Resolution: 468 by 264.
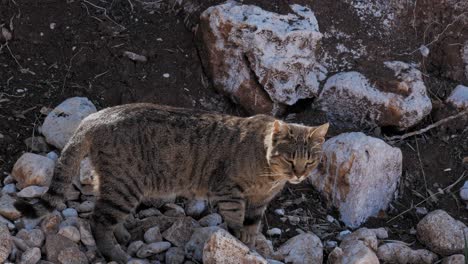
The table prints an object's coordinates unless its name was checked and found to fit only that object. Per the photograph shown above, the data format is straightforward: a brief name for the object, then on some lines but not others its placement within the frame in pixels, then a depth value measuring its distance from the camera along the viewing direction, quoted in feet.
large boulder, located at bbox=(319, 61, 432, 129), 22.48
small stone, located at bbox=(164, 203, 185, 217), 20.03
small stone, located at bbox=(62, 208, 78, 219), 18.81
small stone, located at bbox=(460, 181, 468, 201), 21.45
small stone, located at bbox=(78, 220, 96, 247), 18.13
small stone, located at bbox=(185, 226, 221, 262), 18.22
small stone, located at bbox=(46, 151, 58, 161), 20.34
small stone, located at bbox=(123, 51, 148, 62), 23.15
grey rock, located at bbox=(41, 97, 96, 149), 20.65
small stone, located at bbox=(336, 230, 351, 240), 20.19
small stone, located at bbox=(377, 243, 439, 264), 19.44
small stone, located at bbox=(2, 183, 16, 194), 19.11
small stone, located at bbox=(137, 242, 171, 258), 18.08
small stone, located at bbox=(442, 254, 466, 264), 18.84
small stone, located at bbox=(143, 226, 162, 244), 18.69
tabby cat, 17.71
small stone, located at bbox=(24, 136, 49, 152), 20.79
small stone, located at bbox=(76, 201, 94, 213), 19.42
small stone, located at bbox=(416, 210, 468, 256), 19.66
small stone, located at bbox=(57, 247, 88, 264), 16.94
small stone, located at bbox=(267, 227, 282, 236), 20.17
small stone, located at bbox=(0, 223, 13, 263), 16.33
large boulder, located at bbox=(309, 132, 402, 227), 20.70
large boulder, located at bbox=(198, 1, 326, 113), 22.11
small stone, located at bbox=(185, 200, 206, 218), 20.51
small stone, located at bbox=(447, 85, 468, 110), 23.27
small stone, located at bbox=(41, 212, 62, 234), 17.92
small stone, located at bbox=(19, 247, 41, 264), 16.61
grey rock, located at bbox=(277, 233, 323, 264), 18.74
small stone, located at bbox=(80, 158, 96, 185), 20.06
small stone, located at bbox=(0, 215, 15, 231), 17.58
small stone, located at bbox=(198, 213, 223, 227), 19.89
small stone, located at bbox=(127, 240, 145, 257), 18.40
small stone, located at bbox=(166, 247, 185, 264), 18.02
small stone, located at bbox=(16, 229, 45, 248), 17.39
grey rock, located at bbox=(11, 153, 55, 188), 19.16
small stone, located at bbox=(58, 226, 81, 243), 17.71
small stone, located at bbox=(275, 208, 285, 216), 20.81
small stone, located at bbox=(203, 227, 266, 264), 16.99
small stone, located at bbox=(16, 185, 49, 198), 18.78
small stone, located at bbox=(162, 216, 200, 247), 18.65
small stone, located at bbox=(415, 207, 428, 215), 21.26
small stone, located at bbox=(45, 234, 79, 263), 17.06
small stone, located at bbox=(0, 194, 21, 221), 18.01
